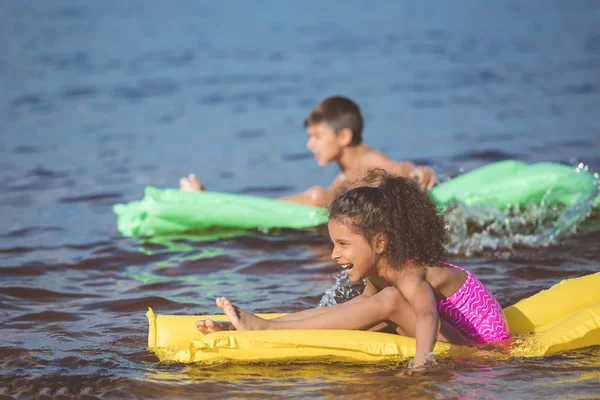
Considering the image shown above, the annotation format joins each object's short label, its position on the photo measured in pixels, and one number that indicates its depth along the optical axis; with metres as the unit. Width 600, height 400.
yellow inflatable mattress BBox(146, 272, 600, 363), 7.84
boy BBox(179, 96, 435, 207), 14.09
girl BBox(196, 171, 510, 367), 7.81
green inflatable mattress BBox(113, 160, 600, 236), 13.60
